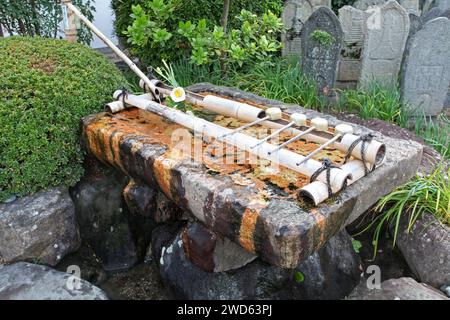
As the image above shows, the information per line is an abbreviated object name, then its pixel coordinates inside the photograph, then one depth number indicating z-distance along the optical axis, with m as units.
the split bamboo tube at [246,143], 1.88
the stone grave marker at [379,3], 7.18
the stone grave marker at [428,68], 4.32
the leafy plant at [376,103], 4.40
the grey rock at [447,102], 5.80
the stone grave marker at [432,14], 5.81
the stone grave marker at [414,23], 5.58
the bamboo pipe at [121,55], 3.00
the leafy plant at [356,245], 2.79
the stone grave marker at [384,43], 4.73
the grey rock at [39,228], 2.53
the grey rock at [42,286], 2.21
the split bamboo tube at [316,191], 1.83
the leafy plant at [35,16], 4.94
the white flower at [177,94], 2.79
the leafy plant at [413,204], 2.66
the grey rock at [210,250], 2.30
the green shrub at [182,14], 4.65
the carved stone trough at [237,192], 1.84
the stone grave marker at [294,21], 5.62
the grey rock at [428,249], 2.46
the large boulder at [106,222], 2.88
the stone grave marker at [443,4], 8.07
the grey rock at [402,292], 2.06
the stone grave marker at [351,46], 5.65
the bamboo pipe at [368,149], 1.99
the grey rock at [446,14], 5.43
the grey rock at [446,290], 2.37
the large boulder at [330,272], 2.47
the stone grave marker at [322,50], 4.43
